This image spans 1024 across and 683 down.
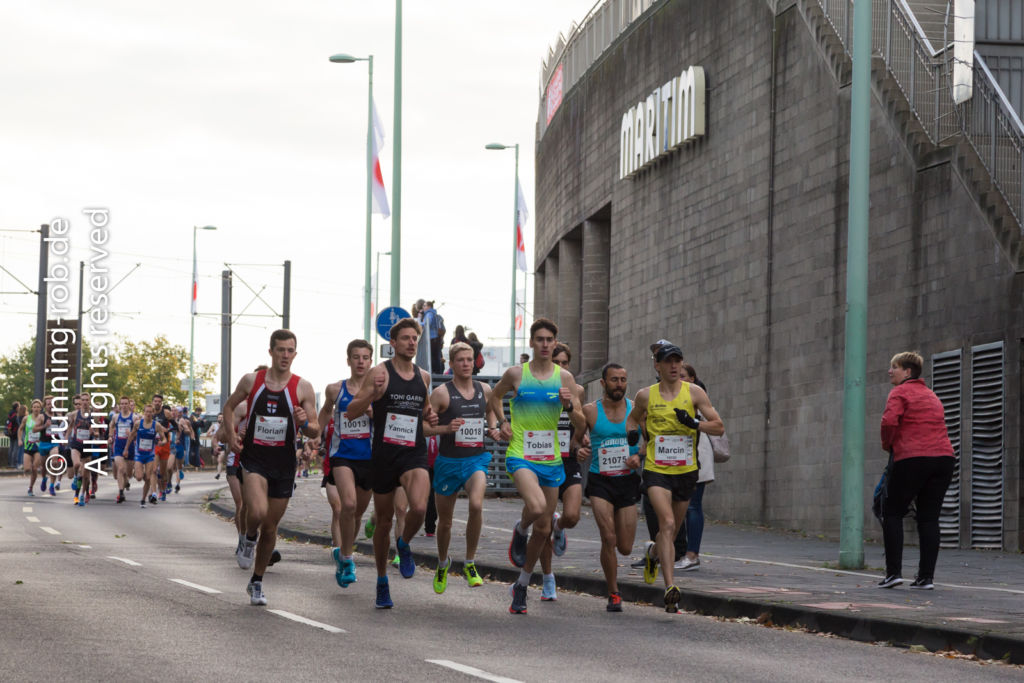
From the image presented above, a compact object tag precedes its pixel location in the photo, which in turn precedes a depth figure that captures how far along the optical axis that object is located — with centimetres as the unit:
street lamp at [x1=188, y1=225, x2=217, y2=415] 6975
